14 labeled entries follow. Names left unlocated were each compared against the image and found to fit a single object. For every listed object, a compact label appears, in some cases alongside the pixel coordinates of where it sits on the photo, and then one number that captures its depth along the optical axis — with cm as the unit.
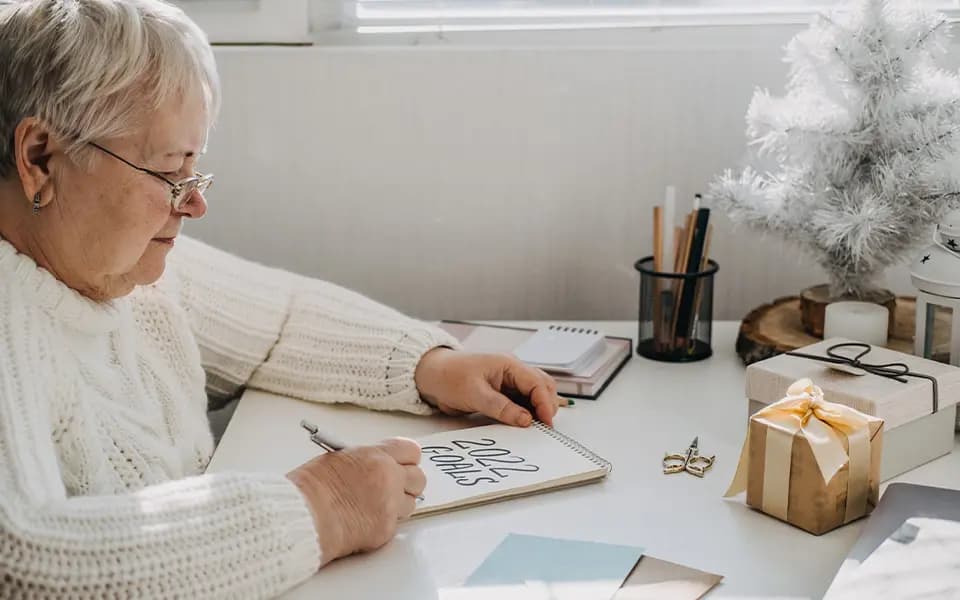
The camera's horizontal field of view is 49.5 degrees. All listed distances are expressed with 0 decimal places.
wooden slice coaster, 137
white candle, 129
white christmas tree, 130
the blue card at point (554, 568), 85
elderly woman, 82
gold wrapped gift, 94
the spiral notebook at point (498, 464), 102
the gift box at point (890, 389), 104
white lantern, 116
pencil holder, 143
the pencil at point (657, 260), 144
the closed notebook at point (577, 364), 132
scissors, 108
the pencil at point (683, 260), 143
